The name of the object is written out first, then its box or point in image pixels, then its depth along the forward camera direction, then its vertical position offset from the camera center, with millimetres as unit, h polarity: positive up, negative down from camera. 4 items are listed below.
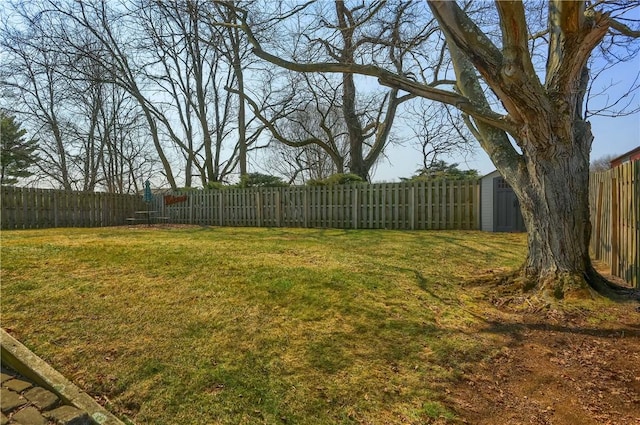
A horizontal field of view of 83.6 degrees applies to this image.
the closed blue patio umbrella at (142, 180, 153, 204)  15445 +869
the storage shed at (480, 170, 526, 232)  10117 +88
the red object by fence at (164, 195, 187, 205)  16656 +638
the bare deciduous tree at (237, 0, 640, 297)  3486 +1020
